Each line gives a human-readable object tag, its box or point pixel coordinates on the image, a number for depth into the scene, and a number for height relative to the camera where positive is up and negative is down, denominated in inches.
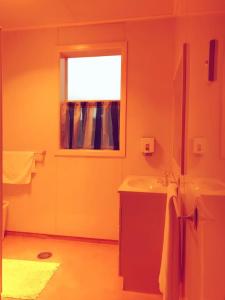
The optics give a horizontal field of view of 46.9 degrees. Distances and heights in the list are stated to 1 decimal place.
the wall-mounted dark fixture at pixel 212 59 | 26.0 +8.4
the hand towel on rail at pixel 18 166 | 121.1 -13.5
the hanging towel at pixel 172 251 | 50.4 -22.9
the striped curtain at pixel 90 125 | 120.9 +6.3
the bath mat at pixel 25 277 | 79.0 -47.1
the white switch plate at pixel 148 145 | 110.4 -2.6
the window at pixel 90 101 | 120.6 +17.6
